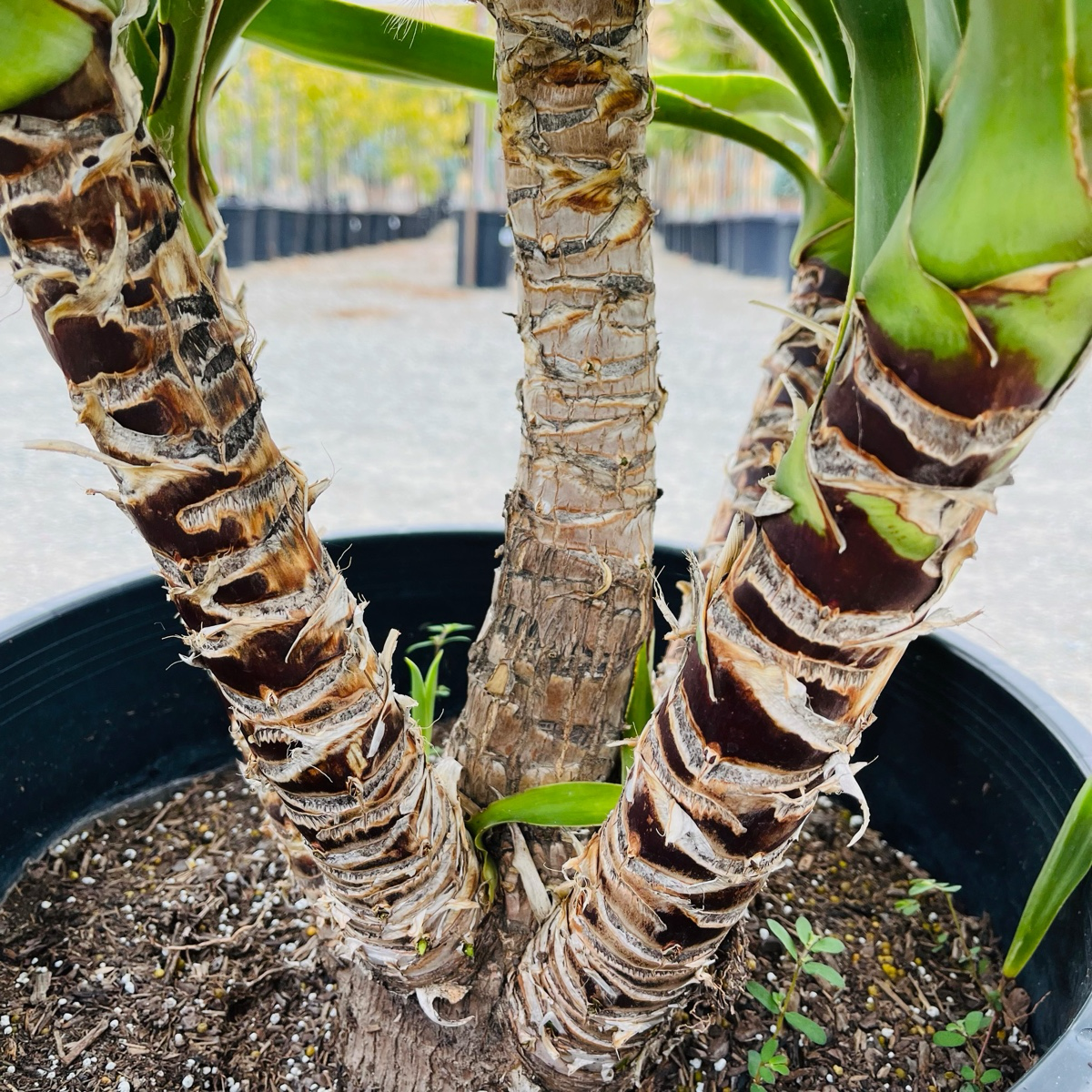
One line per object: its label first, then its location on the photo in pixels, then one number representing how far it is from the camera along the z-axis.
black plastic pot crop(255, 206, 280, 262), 6.88
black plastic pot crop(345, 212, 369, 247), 9.62
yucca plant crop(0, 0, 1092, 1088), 0.30
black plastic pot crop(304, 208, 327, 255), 8.22
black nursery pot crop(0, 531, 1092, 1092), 0.80
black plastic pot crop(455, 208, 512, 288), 6.14
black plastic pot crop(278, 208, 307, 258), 7.50
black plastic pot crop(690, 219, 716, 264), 9.28
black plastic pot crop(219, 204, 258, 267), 6.13
